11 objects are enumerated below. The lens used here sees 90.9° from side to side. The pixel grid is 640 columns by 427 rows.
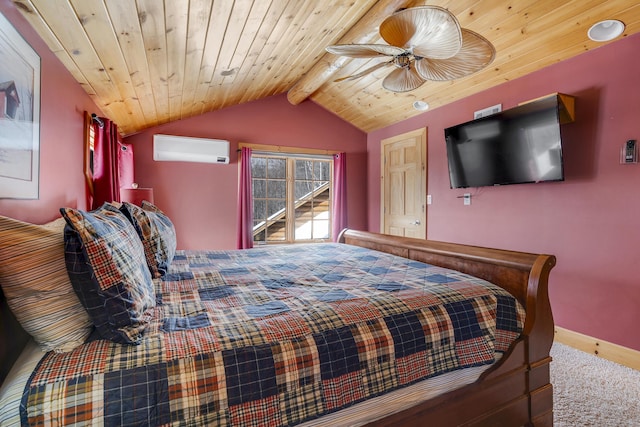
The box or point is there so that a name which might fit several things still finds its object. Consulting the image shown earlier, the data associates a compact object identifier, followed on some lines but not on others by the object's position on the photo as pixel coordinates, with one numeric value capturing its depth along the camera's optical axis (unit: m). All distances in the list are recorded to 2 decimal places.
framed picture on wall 1.30
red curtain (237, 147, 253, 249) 4.30
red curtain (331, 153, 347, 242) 4.93
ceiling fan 1.60
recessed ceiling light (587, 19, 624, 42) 2.23
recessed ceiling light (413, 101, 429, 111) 3.91
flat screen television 2.59
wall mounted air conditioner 3.99
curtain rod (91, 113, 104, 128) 2.45
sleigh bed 0.87
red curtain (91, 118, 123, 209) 2.61
